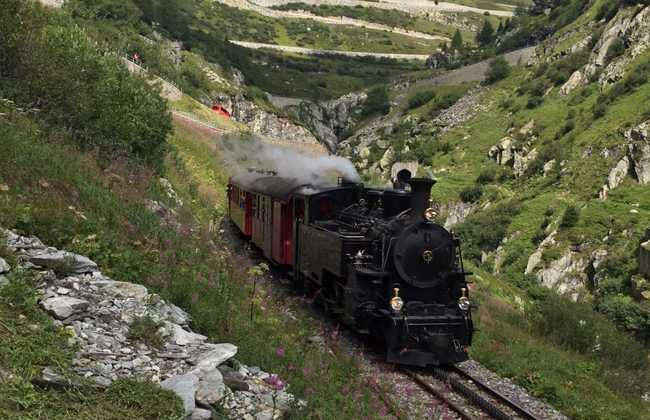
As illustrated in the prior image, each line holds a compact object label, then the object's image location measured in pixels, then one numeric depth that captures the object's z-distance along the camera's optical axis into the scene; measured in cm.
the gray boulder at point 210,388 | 511
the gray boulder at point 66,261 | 613
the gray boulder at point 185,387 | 487
